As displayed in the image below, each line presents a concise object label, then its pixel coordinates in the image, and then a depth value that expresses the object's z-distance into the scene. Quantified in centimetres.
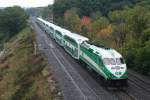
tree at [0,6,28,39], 12212
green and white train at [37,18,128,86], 3028
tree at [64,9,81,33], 8681
